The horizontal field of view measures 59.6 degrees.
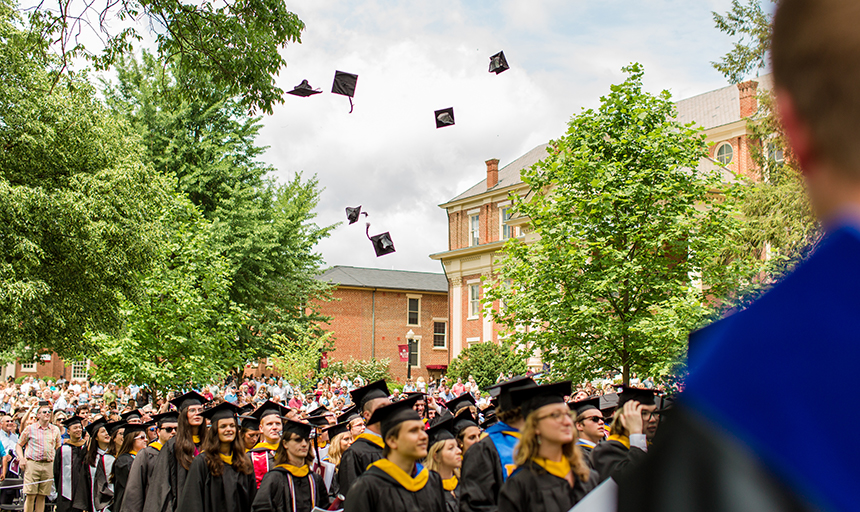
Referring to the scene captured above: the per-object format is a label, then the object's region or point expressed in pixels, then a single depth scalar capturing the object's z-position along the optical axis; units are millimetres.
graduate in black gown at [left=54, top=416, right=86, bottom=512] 12875
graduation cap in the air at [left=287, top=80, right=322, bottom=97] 12491
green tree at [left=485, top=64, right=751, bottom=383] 16484
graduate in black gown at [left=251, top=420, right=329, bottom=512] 7562
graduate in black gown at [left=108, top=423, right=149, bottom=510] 10910
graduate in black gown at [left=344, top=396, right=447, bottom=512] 5520
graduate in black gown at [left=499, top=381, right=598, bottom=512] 4984
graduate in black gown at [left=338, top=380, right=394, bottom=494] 8320
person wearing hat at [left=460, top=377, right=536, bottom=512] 6746
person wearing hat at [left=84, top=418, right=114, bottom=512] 12078
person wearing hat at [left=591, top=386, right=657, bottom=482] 6703
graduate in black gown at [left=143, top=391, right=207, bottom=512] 9062
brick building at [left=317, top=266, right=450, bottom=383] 62406
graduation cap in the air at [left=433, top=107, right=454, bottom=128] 18359
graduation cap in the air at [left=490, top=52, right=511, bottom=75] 16380
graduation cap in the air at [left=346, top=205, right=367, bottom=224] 21594
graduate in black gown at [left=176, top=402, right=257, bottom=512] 8102
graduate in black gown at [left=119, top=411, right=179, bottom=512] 9477
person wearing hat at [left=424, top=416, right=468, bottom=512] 7698
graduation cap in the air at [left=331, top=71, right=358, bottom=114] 13617
